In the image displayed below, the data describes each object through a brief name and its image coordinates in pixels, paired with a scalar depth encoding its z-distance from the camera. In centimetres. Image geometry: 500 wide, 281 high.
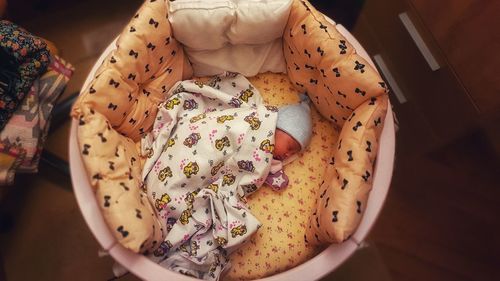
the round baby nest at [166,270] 91
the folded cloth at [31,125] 103
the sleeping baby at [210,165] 100
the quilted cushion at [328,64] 98
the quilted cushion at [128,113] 87
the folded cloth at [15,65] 100
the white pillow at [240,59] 116
